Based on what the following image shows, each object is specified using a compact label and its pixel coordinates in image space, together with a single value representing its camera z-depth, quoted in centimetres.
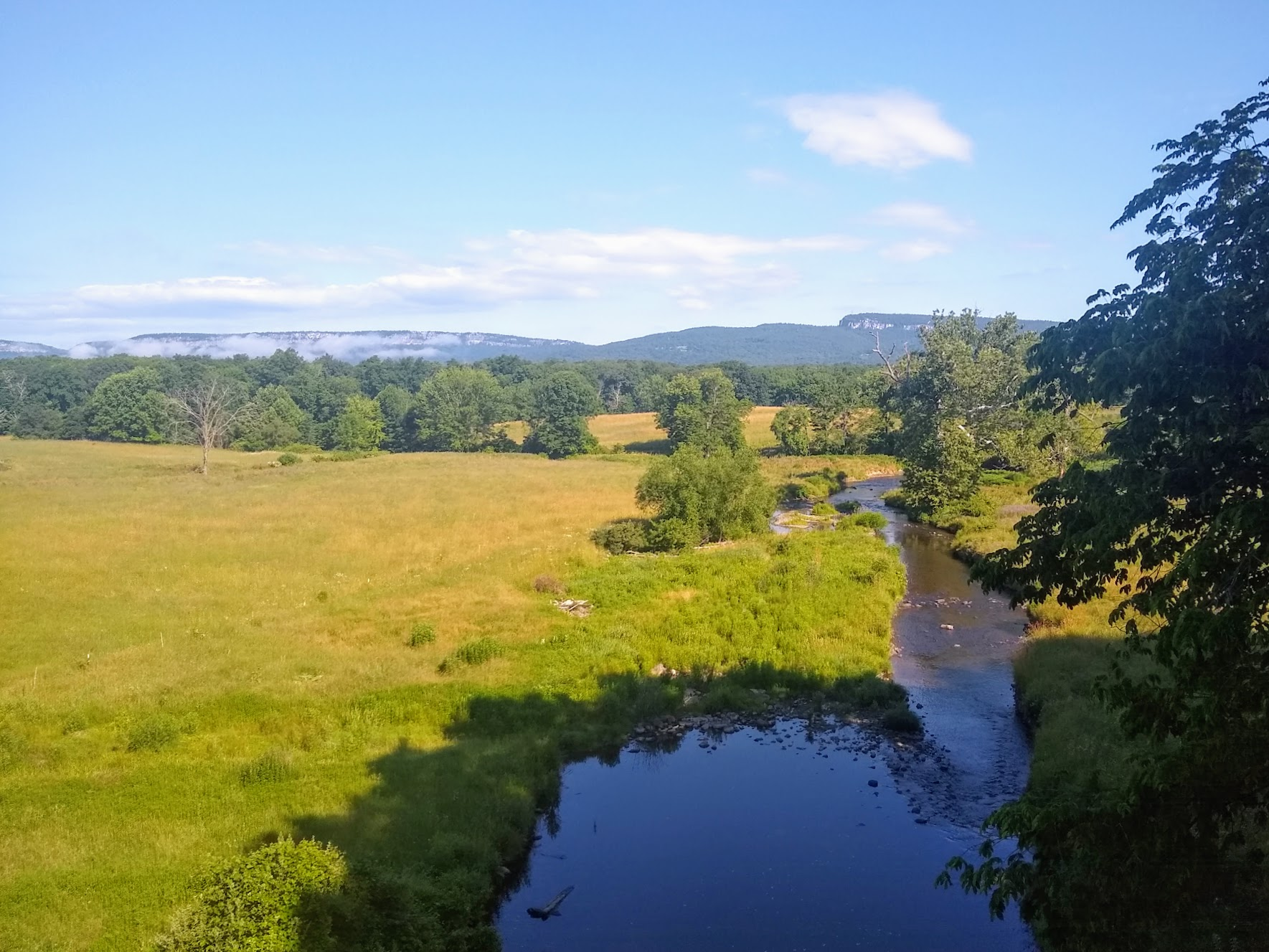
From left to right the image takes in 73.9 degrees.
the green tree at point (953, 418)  5478
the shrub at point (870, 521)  5161
